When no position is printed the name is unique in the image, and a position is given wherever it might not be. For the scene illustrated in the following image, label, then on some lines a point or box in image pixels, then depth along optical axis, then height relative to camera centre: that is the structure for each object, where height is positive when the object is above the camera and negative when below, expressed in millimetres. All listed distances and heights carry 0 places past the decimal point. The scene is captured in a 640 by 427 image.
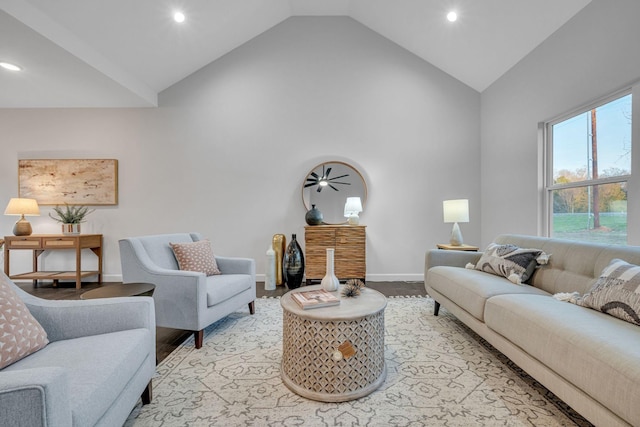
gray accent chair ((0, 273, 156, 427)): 778 -550
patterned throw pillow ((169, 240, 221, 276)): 2580 -365
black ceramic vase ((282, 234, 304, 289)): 3889 -637
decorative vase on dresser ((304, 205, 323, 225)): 4008 -8
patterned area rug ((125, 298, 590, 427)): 1438 -971
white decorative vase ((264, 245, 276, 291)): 3861 -737
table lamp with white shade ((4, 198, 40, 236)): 3824 +62
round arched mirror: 4223 +420
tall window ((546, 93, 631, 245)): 2488 +426
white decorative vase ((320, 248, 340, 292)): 2004 -432
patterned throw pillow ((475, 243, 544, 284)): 2309 -367
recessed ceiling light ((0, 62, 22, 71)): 3084 +1571
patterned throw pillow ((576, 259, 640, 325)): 1469 -396
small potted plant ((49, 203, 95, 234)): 4031 -3
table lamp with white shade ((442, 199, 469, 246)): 3549 +34
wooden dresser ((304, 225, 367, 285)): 3865 -423
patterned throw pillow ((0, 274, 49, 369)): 1098 -449
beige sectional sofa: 1112 -541
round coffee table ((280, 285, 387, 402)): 1569 -729
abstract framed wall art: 4191 +492
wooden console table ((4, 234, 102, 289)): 3836 -378
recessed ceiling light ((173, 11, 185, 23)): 3236 +2198
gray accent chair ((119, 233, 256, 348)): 2174 -559
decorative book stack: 1697 -496
